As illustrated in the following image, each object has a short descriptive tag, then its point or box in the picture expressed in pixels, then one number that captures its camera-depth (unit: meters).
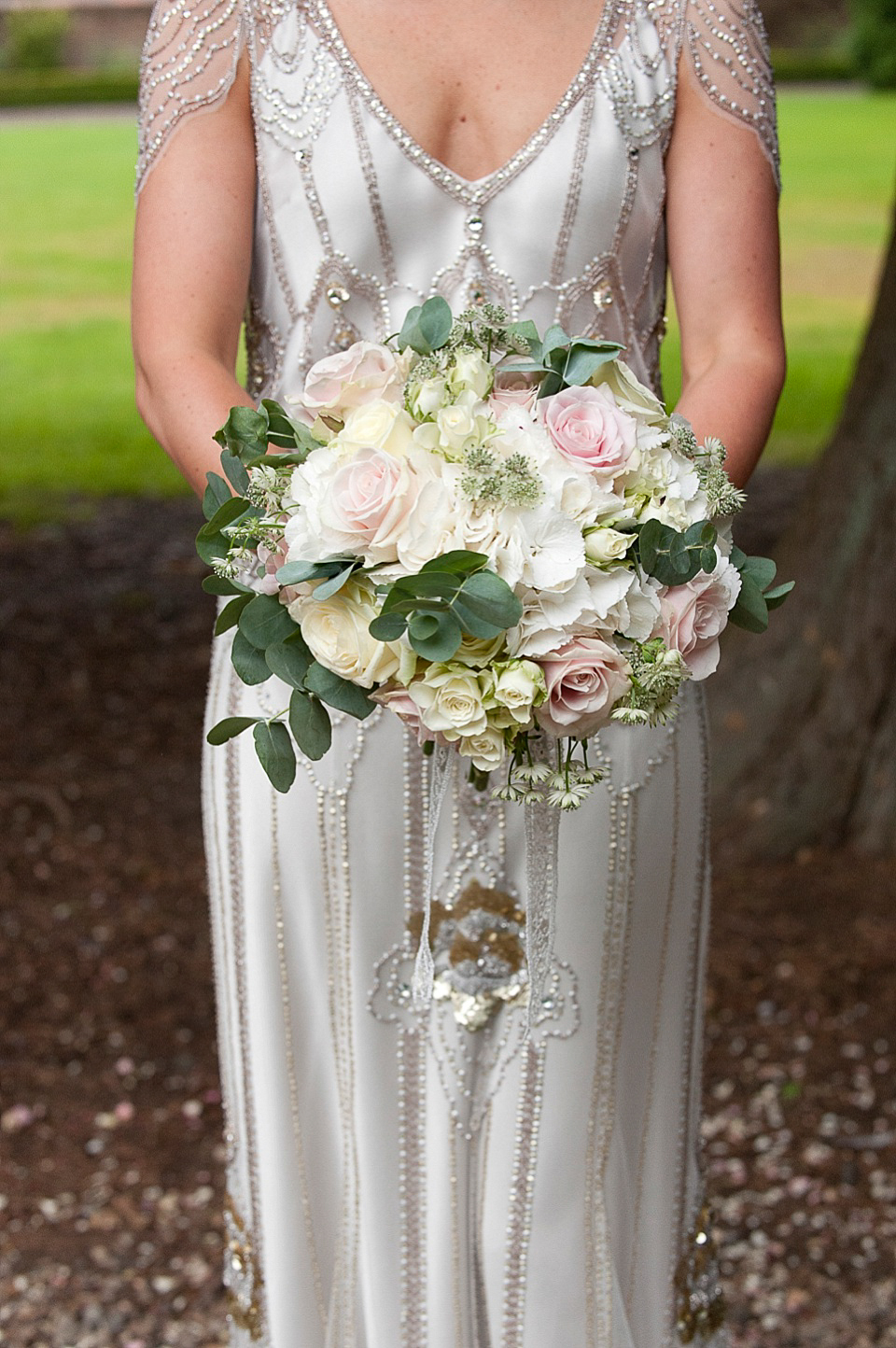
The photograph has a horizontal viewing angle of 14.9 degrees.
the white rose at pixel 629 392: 1.91
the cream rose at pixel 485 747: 1.85
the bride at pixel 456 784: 2.14
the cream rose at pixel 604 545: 1.84
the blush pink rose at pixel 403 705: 1.87
